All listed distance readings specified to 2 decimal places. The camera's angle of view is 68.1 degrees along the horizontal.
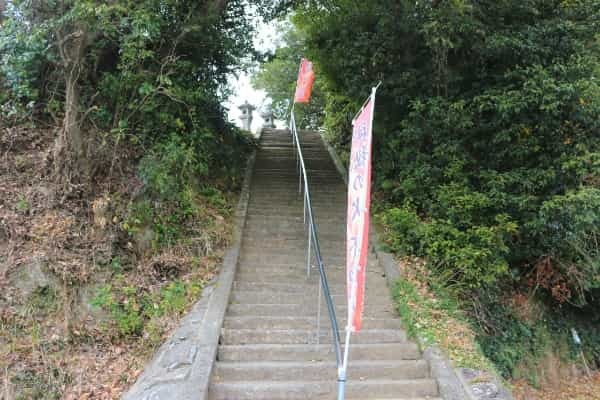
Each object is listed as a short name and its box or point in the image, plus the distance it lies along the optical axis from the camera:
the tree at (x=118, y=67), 6.17
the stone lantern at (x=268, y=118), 19.36
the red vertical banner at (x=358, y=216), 3.42
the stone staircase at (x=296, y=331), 4.35
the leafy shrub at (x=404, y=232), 6.78
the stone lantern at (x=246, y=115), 18.22
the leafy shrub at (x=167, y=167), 6.24
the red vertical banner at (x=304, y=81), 10.28
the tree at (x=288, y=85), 18.27
